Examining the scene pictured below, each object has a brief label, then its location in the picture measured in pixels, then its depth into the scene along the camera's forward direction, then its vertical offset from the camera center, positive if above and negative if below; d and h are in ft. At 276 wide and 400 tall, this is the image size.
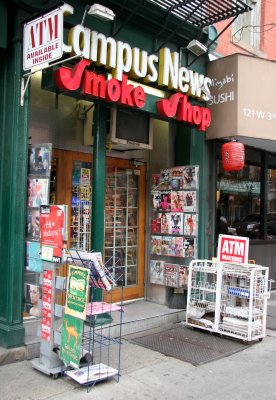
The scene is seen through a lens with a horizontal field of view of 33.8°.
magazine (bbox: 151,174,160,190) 25.09 +1.53
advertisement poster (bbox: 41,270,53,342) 14.87 -3.24
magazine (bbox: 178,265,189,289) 23.38 -3.44
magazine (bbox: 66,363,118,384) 14.24 -5.34
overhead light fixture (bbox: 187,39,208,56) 22.15 +8.00
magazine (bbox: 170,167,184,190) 23.86 +1.64
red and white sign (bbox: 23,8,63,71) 14.85 +5.65
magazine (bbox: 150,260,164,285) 24.57 -3.46
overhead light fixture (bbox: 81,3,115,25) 17.03 +7.39
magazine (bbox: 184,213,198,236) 23.07 -0.77
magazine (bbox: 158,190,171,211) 24.33 +0.42
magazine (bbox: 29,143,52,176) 16.67 +1.74
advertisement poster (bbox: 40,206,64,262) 14.46 -0.82
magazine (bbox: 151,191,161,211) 24.91 +0.53
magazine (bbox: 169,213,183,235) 23.63 -0.75
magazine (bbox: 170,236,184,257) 23.66 -1.97
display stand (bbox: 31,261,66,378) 14.83 -3.70
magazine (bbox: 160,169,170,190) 24.46 +1.61
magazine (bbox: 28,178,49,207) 16.69 +0.57
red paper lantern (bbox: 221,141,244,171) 23.21 +2.81
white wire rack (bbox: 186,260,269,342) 19.80 -4.16
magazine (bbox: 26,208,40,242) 16.88 -0.67
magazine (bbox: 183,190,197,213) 23.11 +0.42
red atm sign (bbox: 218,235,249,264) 20.62 -1.81
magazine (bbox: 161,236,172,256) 24.25 -2.00
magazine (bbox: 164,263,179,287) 23.82 -3.49
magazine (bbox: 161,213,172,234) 24.23 -0.78
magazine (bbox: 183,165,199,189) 23.13 +1.67
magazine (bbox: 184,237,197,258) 23.12 -1.97
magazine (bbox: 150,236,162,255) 24.79 -1.99
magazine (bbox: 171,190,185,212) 23.66 +0.42
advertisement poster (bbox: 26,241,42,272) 16.49 -1.88
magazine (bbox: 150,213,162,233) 24.82 -0.87
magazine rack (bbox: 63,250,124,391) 14.37 -5.23
